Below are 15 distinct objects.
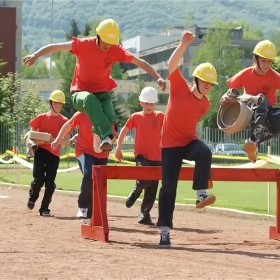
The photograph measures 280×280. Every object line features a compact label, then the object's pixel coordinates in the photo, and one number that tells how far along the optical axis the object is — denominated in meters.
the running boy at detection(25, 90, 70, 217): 16.58
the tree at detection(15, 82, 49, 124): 62.91
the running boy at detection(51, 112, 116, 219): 14.52
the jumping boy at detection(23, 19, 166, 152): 12.40
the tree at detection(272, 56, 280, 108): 70.88
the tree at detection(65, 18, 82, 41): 145.44
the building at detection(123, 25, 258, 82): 113.31
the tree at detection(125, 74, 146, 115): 87.38
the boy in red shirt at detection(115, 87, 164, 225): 15.09
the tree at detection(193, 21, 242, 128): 85.62
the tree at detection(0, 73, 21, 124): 59.22
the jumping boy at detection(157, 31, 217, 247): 11.55
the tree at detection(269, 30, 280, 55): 125.61
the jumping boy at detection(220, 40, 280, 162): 12.44
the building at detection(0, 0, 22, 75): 84.25
